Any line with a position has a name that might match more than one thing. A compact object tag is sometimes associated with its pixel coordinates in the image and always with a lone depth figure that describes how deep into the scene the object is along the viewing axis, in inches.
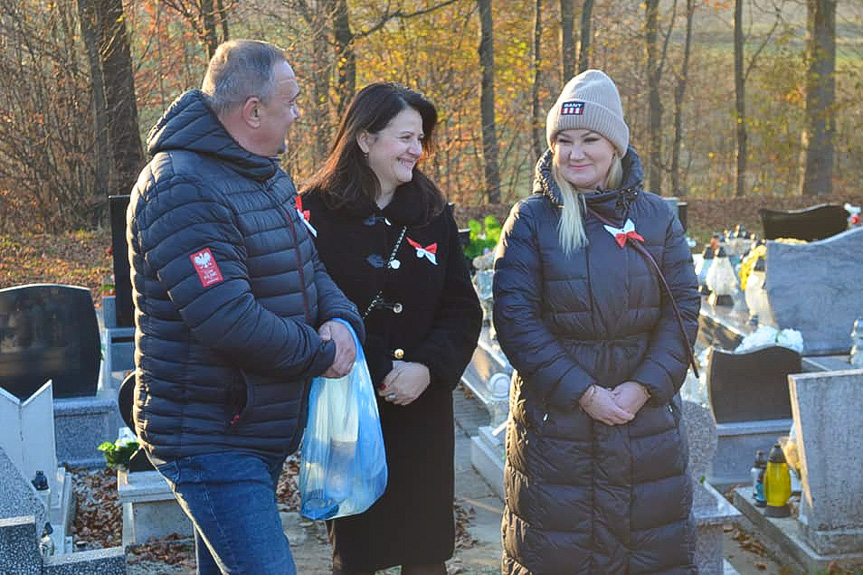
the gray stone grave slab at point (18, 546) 127.1
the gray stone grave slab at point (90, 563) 134.3
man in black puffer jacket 103.8
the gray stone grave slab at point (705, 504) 182.9
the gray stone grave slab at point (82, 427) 281.3
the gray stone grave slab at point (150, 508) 219.1
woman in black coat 139.7
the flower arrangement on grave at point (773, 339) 272.7
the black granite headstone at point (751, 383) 251.3
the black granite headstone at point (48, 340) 282.2
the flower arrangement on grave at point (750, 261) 356.1
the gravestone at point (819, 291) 319.9
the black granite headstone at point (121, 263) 335.3
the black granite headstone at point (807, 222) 464.1
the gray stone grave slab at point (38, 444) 212.8
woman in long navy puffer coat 130.4
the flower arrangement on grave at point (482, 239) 446.3
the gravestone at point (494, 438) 246.1
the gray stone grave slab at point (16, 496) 164.7
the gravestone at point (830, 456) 189.8
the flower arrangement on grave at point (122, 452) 225.1
